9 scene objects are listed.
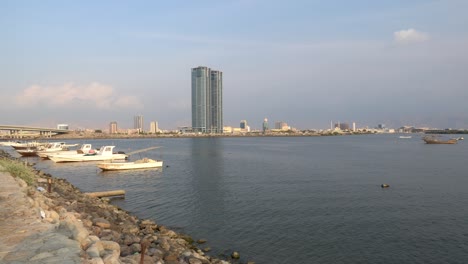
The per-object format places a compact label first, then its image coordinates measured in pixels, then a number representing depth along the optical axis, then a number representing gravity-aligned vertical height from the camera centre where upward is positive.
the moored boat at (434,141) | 133.50 -4.35
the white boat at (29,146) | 84.43 -2.71
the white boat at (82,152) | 64.89 -3.28
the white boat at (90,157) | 60.12 -3.85
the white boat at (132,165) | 46.97 -4.33
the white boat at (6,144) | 120.01 -3.09
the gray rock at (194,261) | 13.31 -4.79
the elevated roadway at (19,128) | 180.38 +3.42
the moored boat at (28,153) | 75.00 -3.85
